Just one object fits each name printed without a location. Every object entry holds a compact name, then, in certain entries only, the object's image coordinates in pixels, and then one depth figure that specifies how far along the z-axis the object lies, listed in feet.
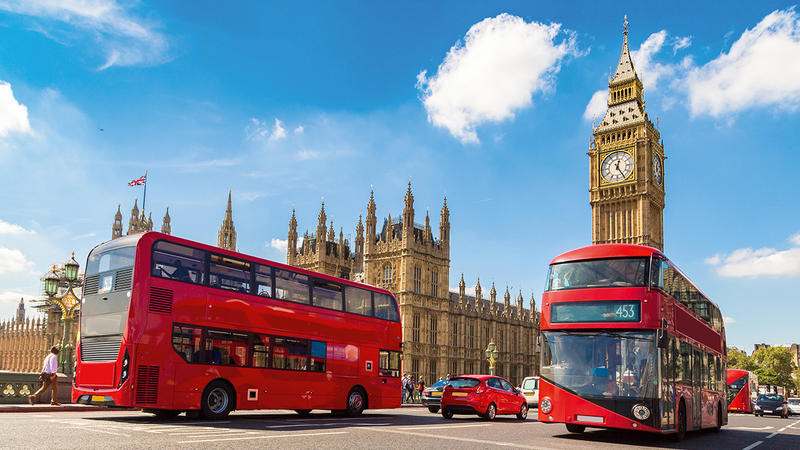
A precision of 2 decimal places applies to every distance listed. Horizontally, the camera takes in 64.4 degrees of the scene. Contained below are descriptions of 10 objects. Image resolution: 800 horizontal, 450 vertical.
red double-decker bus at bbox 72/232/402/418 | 43.52
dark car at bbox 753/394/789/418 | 124.77
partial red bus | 123.65
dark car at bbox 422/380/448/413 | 81.56
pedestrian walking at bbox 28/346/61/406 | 56.95
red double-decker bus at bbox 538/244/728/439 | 40.65
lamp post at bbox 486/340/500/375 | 140.17
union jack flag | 142.31
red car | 63.01
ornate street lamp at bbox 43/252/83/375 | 73.56
